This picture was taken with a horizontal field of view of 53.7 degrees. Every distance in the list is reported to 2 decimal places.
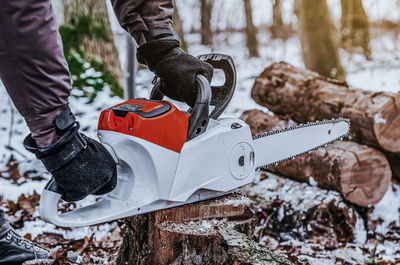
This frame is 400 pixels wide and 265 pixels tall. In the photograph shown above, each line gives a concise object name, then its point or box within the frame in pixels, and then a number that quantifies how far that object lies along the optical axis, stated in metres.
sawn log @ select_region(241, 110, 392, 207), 2.98
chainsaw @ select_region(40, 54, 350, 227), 1.66
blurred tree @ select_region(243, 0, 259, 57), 11.36
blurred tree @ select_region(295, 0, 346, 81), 5.86
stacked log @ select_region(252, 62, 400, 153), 3.04
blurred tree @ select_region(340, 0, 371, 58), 10.27
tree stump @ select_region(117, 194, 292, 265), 1.65
